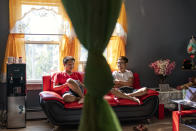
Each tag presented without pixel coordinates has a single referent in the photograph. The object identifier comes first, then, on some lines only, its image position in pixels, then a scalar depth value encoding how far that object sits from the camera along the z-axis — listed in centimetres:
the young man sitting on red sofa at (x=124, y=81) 418
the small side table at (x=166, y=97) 443
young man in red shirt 394
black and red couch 363
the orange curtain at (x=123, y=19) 492
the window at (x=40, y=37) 448
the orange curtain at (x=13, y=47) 435
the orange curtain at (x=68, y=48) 456
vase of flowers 471
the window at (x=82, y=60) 477
